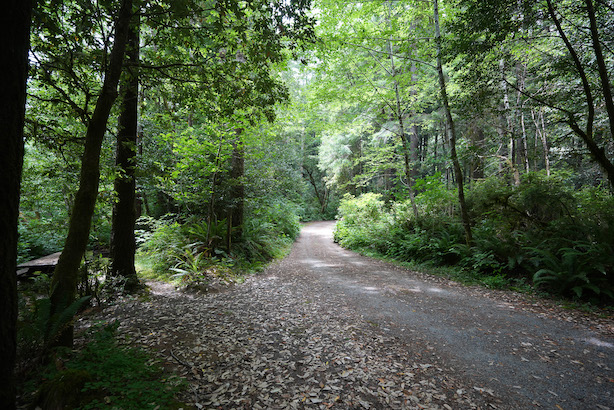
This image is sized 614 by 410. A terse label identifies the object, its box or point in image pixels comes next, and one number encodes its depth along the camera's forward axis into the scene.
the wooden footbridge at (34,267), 6.92
